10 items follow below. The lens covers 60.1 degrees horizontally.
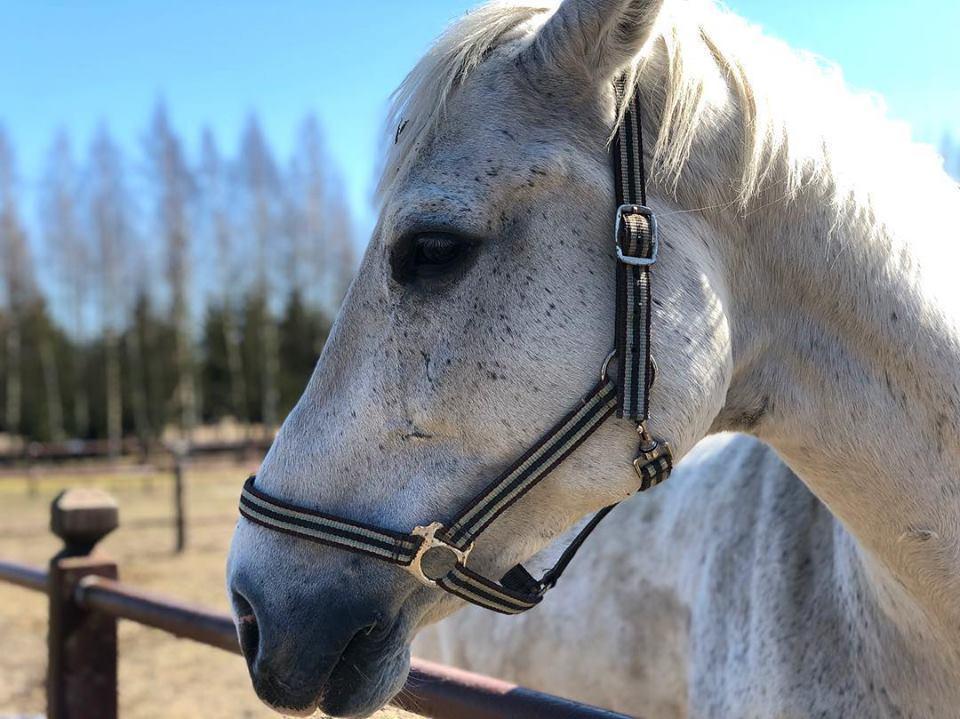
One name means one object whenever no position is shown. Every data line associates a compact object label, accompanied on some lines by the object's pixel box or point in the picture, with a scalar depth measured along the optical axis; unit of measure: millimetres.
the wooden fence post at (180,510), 10297
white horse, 1362
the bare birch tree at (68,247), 28281
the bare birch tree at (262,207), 28031
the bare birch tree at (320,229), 28859
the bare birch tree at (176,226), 27062
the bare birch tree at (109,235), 28016
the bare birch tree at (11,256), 27469
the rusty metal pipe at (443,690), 1385
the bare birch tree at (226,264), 27812
